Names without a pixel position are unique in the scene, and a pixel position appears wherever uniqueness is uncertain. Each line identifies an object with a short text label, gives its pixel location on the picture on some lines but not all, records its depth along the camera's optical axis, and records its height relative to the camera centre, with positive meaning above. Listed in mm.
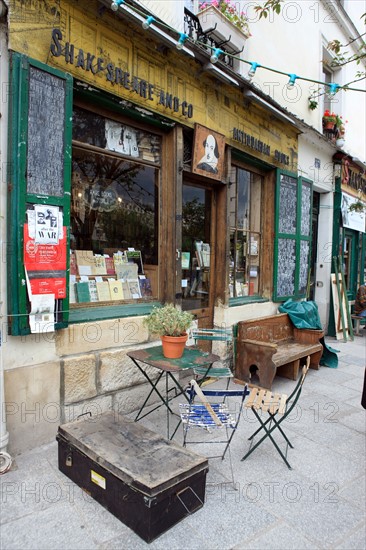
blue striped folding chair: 2633 -1145
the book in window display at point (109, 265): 3908 +0
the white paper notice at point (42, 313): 2846 -393
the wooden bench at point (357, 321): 7916 -1203
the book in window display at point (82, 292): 3572 -271
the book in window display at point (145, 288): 4168 -259
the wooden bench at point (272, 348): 4438 -1121
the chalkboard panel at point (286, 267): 5926 +9
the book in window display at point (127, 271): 4004 -64
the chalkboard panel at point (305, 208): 6492 +1085
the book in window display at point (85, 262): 3658 +29
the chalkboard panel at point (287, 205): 5918 +1044
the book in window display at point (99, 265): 3803 -7
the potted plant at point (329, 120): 7363 +3010
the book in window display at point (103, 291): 3766 -275
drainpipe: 2641 +814
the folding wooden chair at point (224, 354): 3642 -1058
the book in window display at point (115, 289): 3883 -261
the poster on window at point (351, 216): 8031 +1237
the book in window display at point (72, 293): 3486 -276
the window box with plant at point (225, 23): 4609 +3189
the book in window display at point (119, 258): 3992 +78
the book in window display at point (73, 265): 3577 -5
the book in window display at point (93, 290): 3686 -259
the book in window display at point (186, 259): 4648 +91
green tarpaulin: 5660 -823
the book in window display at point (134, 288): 4066 -254
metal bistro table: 2893 -799
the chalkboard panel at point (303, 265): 6539 +52
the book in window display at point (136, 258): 4105 +85
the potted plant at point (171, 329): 3125 -549
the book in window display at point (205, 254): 4945 +169
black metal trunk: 2041 -1240
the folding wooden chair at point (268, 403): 2857 -1100
